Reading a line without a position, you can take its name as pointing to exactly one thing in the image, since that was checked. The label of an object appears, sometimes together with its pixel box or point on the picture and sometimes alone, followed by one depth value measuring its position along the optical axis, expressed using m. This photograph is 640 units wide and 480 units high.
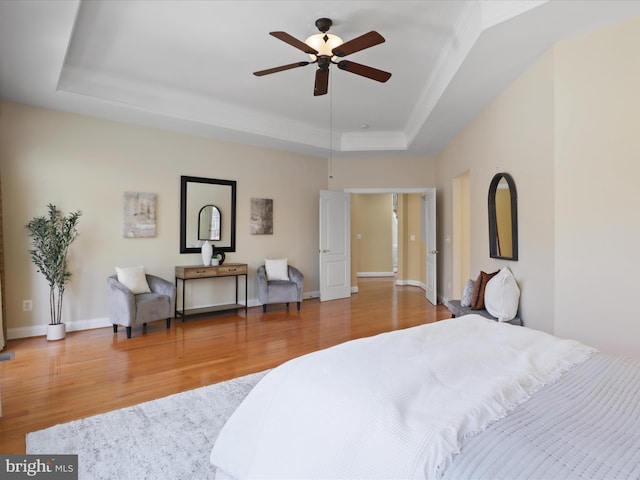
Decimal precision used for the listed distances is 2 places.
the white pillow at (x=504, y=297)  3.47
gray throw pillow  4.05
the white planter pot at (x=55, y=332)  4.14
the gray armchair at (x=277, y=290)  5.66
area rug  1.83
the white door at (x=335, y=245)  6.71
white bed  0.88
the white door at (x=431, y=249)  6.36
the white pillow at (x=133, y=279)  4.62
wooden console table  5.10
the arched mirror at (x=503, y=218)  3.67
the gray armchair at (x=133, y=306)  4.21
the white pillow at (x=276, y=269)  6.07
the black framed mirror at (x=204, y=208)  5.40
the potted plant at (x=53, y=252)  4.15
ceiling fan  2.85
